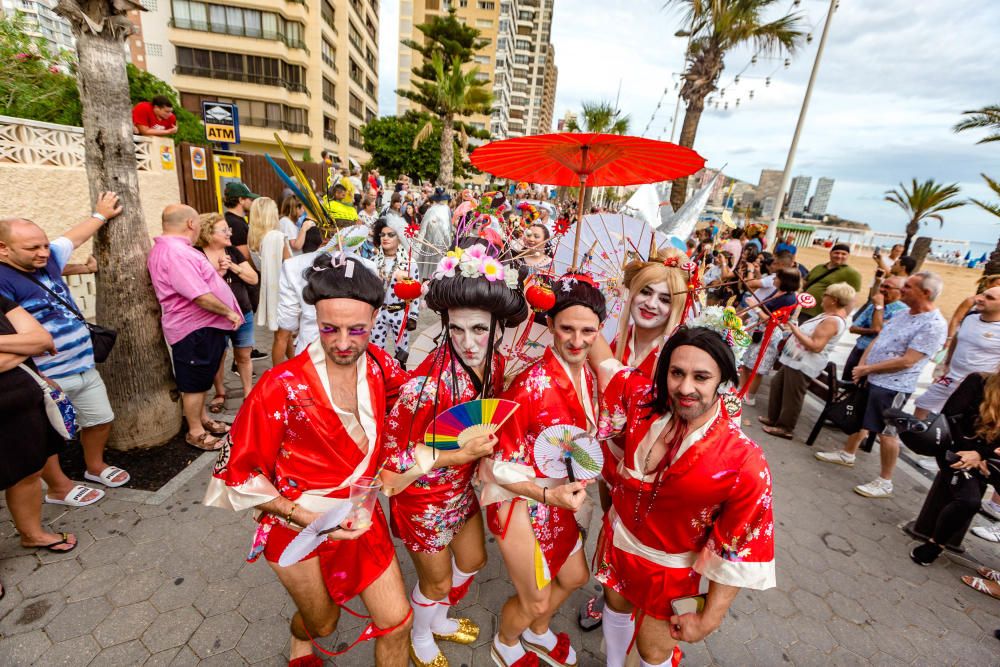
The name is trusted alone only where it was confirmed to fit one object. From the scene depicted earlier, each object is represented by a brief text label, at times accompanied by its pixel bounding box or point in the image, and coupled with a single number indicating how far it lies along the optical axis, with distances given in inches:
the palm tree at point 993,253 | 331.3
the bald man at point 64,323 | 100.7
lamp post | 422.0
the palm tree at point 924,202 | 557.6
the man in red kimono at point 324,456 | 69.5
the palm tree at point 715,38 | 429.1
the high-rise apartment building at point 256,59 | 1119.0
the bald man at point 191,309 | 137.1
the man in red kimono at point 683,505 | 67.7
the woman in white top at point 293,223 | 197.8
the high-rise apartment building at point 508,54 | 2199.8
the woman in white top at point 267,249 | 181.3
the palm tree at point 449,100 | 731.4
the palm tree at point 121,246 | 125.6
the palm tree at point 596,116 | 714.8
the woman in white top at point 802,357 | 182.4
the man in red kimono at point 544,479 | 76.9
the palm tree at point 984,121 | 359.3
